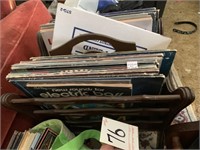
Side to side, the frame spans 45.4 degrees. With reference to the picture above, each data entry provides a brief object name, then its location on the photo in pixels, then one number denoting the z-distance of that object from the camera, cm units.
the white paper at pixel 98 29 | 62
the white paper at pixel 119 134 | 52
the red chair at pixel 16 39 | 67
